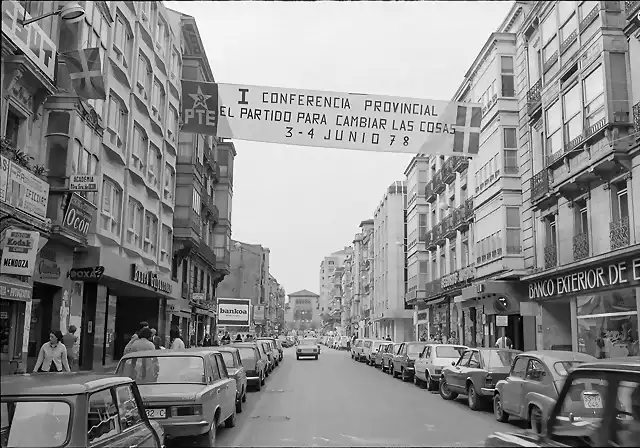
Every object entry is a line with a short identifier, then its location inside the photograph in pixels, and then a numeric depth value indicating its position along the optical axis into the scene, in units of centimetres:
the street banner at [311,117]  1148
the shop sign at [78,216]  1856
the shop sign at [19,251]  1438
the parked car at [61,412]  523
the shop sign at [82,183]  1847
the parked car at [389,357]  3034
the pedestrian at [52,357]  1346
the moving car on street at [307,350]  4716
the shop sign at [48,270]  1803
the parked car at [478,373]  1522
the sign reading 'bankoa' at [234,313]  4325
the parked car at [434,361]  2080
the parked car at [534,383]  1093
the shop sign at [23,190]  1412
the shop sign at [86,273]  2028
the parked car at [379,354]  3491
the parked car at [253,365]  2081
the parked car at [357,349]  4510
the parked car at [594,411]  477
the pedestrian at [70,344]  1691
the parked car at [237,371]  1511
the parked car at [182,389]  942
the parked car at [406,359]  2538
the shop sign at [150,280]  2483
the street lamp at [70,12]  1283
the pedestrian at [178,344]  1959
